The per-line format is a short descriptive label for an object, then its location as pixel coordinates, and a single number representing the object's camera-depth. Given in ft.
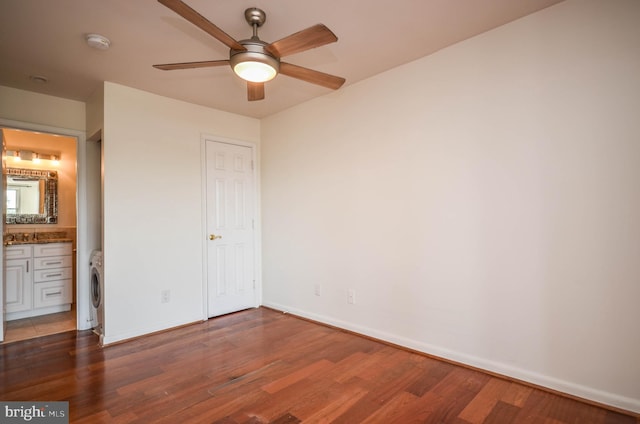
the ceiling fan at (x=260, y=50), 5.25
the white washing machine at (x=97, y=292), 10.27
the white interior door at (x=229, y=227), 12.36
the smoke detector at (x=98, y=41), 7.45
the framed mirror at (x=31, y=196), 13.88
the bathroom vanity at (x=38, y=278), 12.07
